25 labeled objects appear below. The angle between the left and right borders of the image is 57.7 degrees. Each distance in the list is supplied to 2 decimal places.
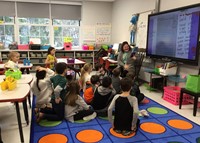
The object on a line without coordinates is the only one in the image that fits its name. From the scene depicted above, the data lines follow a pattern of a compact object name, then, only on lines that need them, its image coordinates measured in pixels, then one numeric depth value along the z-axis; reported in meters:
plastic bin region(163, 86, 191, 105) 3.55
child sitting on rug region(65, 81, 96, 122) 2.67
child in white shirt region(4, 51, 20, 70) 3.67
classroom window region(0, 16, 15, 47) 6.53
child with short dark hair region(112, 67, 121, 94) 3.42
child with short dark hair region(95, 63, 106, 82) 5.70
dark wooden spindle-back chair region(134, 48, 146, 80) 4.80
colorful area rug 2.29
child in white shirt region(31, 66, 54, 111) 2.89
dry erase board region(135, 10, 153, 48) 4.98
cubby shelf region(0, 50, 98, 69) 6.30
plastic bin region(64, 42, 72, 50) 6.93
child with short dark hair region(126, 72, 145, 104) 3.35
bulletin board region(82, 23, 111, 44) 7.25
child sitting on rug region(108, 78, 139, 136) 2.26
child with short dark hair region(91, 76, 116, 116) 2.81
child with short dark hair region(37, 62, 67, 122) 2.67
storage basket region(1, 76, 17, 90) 2.27
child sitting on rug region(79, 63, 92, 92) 3.70
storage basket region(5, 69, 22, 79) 2.86
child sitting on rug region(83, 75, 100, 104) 3.22
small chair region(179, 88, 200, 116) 2.93
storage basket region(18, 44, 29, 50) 6.51
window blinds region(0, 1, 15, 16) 6.28
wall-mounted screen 3.36
